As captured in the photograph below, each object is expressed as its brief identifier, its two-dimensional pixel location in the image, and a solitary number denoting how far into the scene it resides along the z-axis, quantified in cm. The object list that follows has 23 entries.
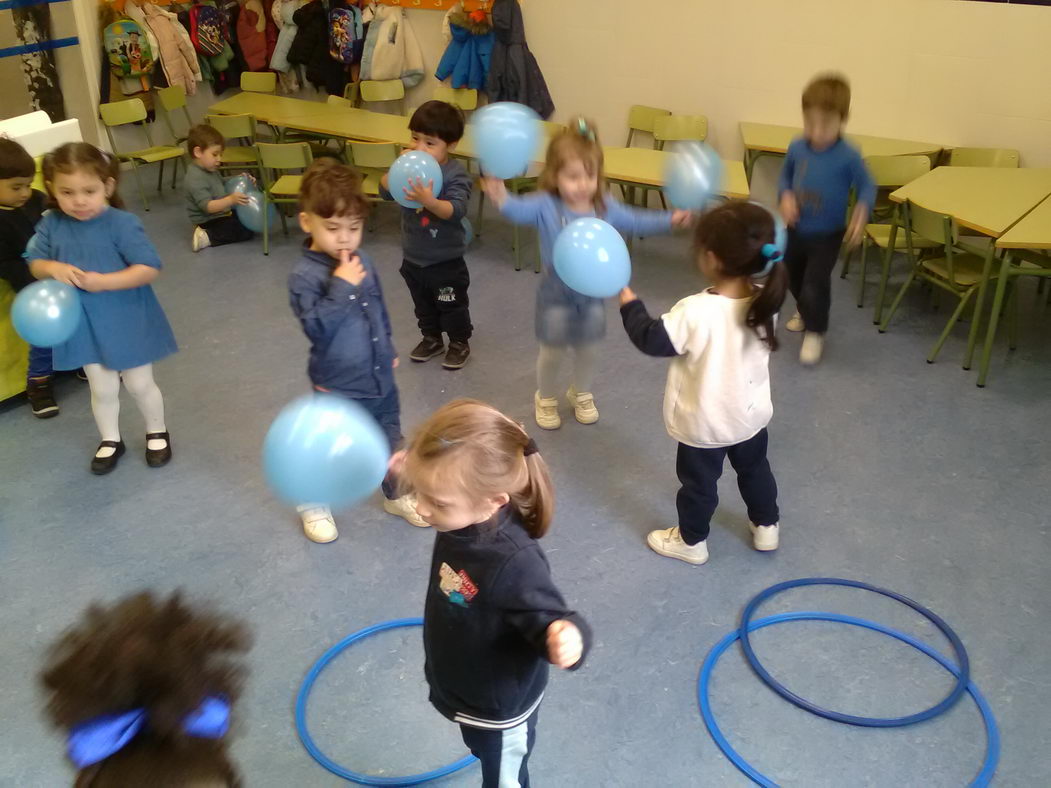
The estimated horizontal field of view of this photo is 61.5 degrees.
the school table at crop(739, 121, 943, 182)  489
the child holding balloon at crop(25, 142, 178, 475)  279
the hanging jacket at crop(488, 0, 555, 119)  604
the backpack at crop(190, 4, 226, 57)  703
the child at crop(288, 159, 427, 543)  238
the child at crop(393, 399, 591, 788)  142
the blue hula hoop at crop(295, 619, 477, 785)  205
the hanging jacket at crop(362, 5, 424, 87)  667
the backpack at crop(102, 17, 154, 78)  662
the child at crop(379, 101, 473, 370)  345
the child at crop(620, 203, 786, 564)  219
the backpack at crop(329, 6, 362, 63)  676
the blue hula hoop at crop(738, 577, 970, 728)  219
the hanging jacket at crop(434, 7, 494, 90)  611
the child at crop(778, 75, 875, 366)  362
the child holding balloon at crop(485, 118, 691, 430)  287
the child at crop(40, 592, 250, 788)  104
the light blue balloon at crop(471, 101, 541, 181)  309
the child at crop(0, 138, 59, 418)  324
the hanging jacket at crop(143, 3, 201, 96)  681
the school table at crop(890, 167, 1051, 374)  368
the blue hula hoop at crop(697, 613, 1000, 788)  206
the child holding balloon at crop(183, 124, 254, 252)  541
